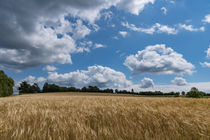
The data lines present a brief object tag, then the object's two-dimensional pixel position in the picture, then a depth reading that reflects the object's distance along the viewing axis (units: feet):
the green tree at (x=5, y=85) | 157.35
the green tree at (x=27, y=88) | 252.62
